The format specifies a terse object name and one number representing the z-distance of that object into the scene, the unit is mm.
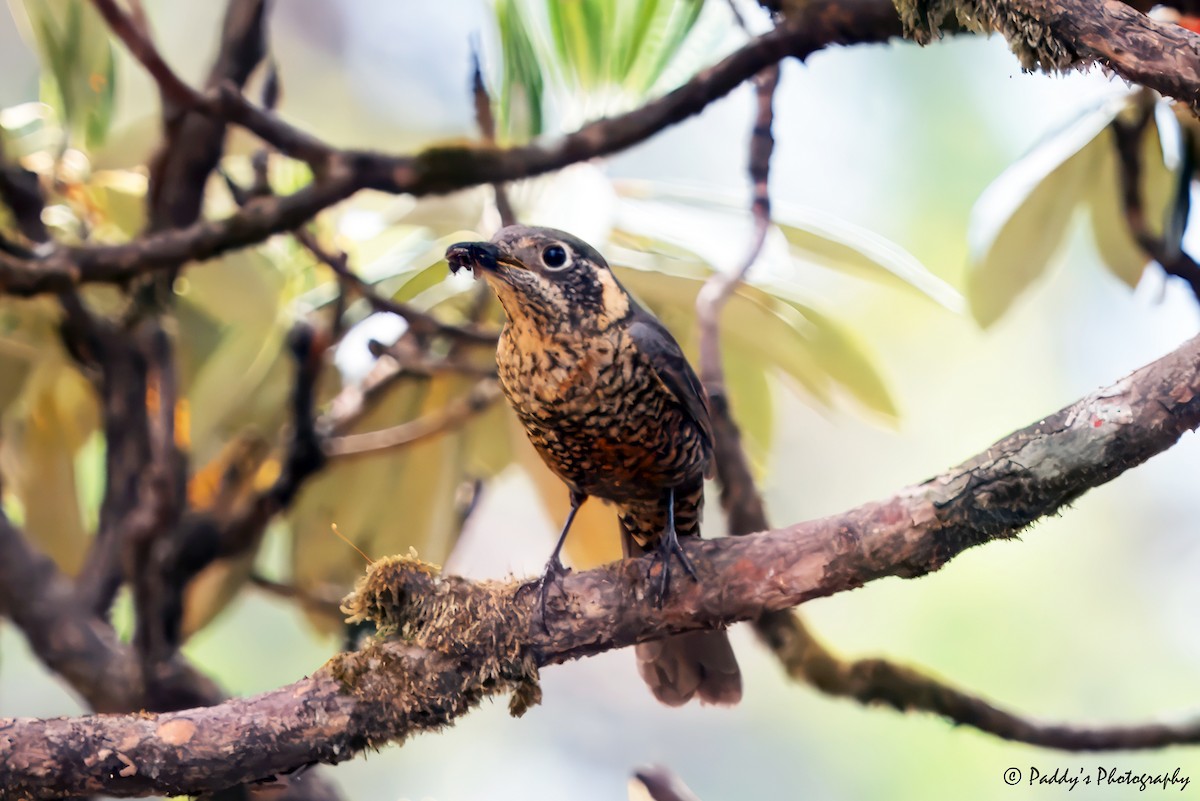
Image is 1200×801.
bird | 6651
